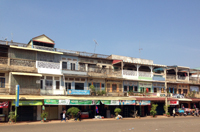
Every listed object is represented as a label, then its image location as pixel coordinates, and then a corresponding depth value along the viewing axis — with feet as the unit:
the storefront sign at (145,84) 122.45
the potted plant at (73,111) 89.39
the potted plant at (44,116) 83.71
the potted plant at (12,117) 77.30
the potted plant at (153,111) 111.08
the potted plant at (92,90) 102.90
